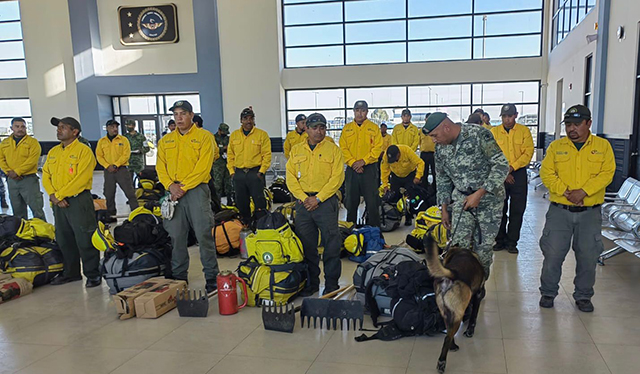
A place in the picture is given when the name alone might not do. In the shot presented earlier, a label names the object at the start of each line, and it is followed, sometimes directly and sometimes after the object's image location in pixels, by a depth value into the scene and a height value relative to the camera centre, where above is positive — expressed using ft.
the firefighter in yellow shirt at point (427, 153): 24.85 -1.31
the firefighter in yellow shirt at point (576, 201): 10.78 -1.88
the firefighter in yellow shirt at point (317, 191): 12.51 -1.65
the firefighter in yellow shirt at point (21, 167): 19.45 -1.09
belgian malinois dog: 7.91 -2.96
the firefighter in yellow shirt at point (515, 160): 16.34 -1.22
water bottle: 17.15 -4.18
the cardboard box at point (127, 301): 11.59 -4.24
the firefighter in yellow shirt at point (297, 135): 26.99 -0.08
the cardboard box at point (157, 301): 11.53 -4.33
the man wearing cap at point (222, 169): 26.89 -2.03
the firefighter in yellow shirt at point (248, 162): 19.64 -1.20
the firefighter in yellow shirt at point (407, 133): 29.76 -0.19
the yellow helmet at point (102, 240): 13.44 -3.07
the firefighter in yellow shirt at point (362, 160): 18.66 -1.17
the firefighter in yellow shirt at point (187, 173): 12.97 -1.06
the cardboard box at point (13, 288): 13.04 -4.40
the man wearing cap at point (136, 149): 31.50 -0.74
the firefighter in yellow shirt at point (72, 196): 13.84 -1.73
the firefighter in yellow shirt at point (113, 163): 24.67 -1.32
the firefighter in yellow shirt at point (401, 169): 20.80 -1.90
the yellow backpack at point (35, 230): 15.44 -3.13
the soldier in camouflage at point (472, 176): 9.87 -1.10
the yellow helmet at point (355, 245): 16.19 -4.12
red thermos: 11.59 -4.13
